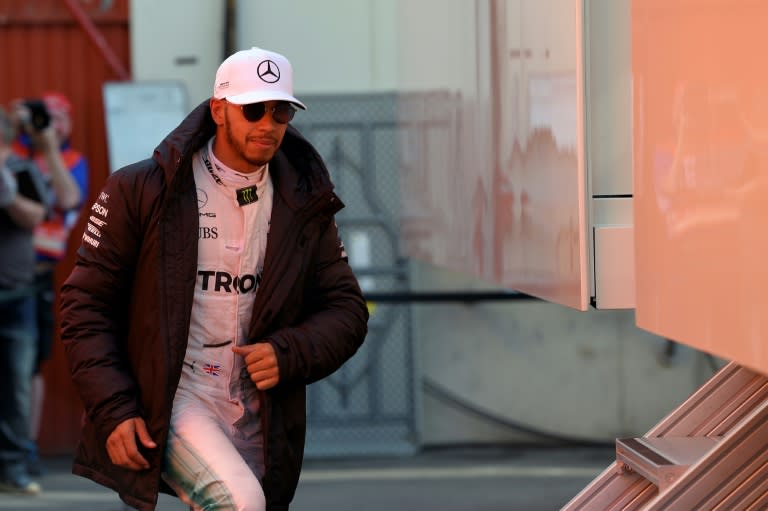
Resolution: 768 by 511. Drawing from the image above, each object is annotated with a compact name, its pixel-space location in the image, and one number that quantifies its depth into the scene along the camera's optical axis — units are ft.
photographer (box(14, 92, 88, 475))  56.49
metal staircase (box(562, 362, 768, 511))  24.22
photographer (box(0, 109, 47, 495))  53.83
